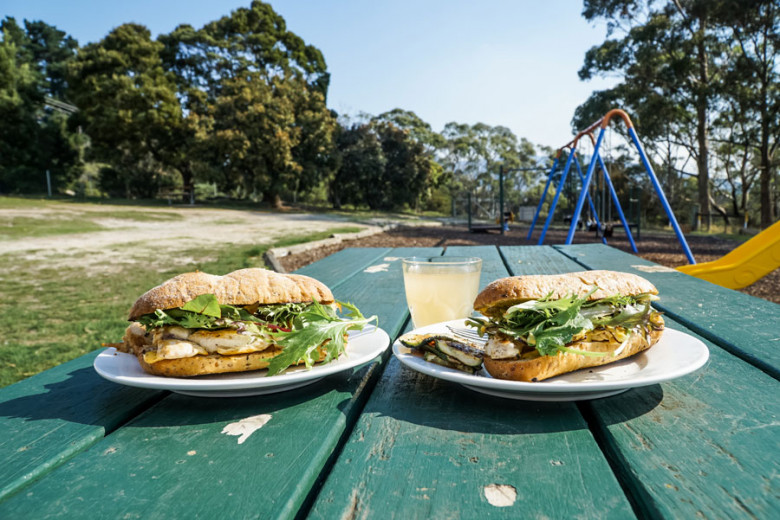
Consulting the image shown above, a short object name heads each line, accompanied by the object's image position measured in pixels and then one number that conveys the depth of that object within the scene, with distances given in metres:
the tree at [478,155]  53.28
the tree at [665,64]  20.86
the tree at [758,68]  18.69
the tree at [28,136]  30.08
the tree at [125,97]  26.97
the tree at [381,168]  34.19
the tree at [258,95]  26.91
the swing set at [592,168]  6.81
